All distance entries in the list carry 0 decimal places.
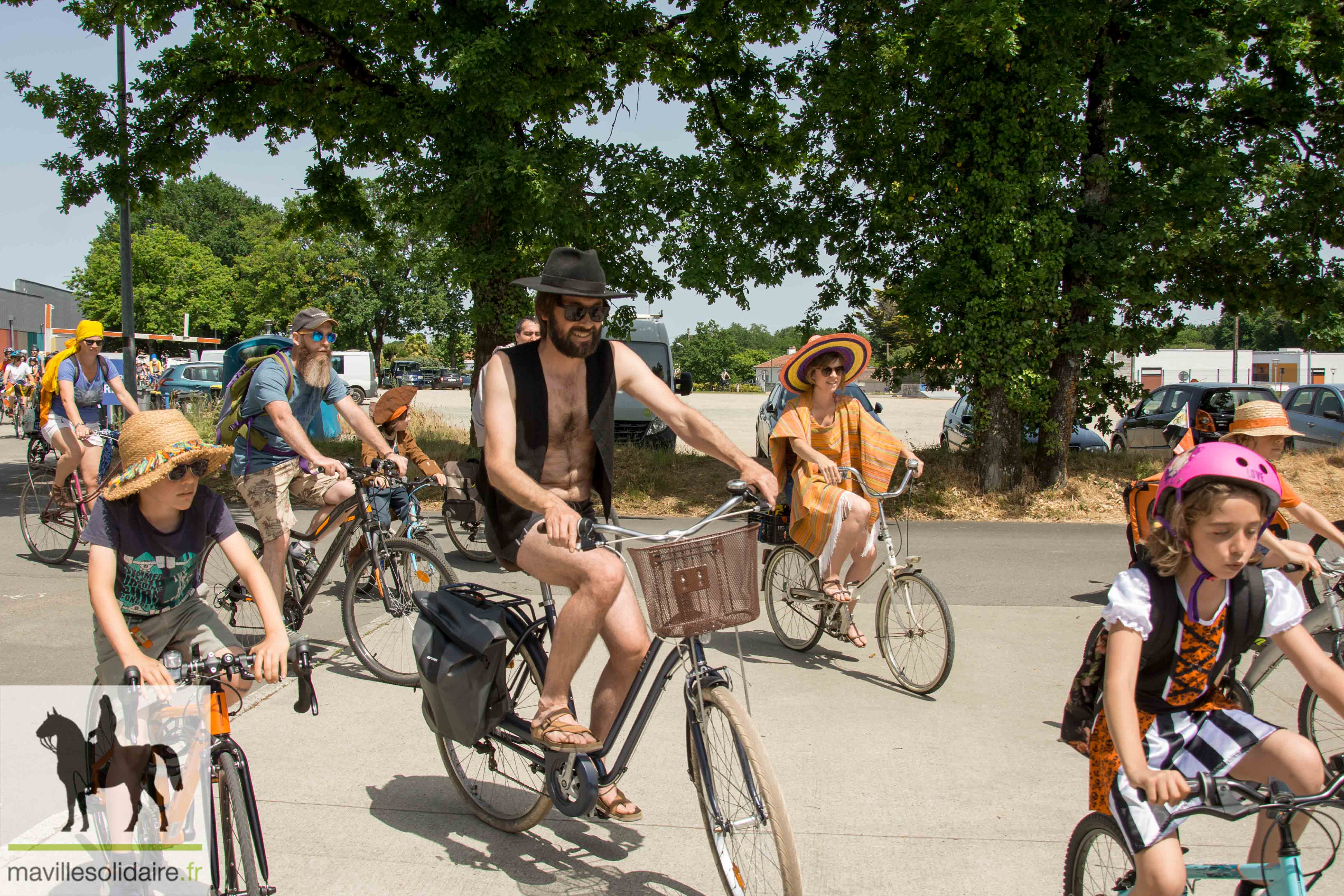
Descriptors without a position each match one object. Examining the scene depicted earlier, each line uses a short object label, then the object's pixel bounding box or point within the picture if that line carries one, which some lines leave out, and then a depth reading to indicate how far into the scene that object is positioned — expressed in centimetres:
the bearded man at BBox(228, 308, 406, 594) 588
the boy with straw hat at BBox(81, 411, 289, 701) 304
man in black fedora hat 327
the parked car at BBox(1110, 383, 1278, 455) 1767
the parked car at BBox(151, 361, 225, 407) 3038
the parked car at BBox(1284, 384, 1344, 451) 1764
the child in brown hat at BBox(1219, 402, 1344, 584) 476
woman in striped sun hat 588
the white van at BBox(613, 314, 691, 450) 1631
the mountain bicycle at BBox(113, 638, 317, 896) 275
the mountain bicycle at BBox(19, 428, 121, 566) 845
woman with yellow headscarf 834
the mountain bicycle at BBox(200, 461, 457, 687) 562
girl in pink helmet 245
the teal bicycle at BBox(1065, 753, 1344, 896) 223
